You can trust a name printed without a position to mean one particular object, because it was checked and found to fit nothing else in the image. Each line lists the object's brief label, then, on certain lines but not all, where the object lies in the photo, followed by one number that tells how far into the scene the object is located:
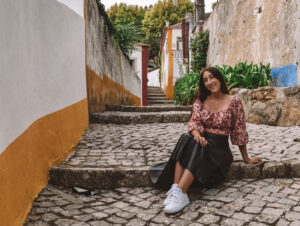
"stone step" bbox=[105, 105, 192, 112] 7.04
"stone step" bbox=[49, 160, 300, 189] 2.68
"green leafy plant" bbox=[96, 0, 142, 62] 8.56
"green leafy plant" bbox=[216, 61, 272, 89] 5.68
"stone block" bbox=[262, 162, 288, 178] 2.68
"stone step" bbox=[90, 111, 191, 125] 5.36
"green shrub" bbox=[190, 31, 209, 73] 11.91
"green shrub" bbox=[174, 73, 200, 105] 7.85
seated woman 2.34
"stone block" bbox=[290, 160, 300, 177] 2.67
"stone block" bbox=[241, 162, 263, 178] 2.71
